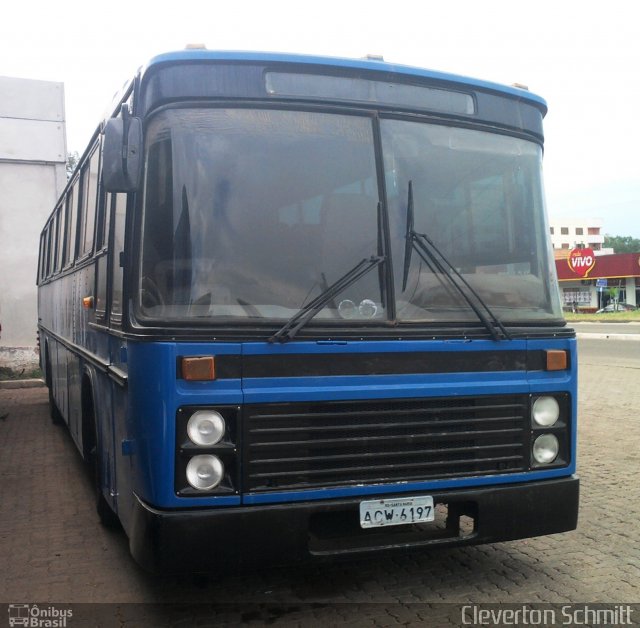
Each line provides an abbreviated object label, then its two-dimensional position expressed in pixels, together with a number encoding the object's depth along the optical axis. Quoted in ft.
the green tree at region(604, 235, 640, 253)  455.22
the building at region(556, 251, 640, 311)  214.28
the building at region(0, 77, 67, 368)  56.70
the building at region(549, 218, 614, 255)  372.87
